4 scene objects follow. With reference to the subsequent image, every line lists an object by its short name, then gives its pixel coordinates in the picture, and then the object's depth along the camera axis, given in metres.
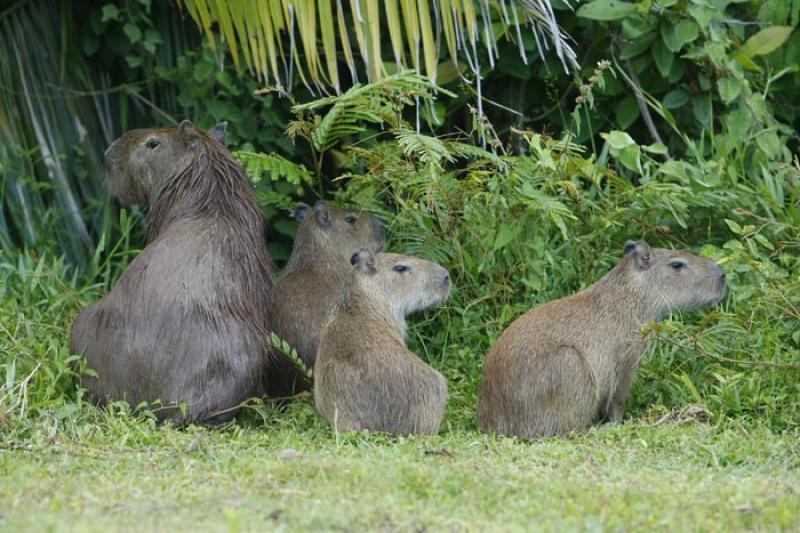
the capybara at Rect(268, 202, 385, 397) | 13.82
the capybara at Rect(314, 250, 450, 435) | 12.05
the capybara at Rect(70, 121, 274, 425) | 12.66
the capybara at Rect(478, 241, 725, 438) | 12.29
